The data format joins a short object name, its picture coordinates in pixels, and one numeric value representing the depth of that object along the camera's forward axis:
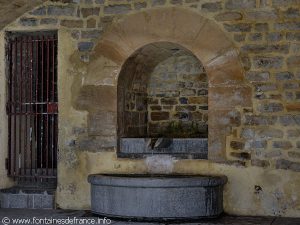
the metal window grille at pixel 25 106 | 7.19
